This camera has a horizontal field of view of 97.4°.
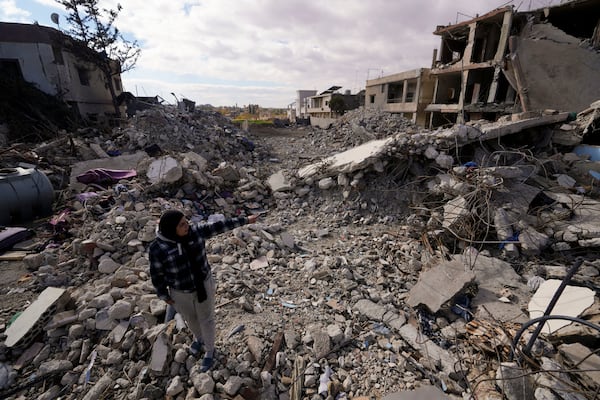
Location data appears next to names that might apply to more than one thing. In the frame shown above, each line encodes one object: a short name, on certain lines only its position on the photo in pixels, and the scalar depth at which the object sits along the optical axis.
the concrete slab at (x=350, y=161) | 5.41
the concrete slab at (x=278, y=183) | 6.48
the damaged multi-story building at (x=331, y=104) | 27.69
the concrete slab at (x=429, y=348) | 2.26
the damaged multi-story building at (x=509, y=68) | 10.09
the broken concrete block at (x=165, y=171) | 5.79
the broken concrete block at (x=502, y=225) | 3.65
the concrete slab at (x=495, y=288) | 2.66
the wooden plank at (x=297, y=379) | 2.07
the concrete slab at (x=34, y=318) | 2.50
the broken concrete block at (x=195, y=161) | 6.64
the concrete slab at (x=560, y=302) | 2.35
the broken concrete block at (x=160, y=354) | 2.16
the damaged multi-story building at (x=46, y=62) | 12.29
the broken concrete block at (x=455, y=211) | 3.88
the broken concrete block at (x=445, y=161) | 4.90
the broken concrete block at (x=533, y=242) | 3.49
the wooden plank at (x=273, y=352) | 2.24
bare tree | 13.10
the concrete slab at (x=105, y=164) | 6.24
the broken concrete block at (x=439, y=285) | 2.76
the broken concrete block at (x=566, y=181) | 4.55
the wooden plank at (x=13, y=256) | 3.83
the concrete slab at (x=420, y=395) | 1.96
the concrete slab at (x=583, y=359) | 1.89
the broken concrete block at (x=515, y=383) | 1.88
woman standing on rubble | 1.94
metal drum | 4.68
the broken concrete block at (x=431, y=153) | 5.04
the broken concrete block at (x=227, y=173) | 6.79
